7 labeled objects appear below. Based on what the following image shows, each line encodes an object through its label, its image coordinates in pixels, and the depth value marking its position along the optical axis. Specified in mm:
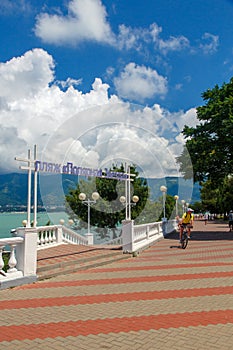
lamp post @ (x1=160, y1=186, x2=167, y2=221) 22375
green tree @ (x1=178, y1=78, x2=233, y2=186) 21109
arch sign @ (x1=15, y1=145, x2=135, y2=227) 8831
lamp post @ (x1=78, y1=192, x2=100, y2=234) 18281
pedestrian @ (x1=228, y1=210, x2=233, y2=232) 25850
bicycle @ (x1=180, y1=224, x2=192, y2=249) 14445
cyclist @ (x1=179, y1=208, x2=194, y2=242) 14336
